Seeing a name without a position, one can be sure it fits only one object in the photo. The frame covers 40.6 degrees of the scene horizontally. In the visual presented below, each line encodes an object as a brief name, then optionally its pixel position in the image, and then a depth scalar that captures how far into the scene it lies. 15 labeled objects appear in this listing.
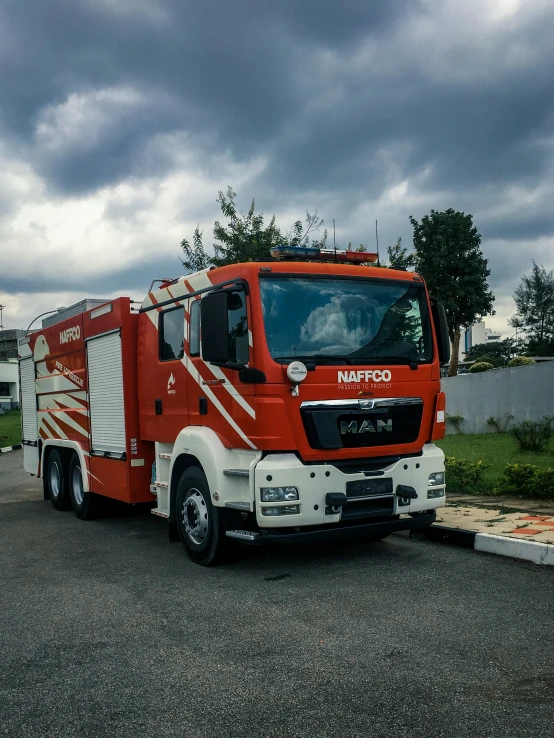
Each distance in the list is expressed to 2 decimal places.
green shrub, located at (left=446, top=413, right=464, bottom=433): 21.06
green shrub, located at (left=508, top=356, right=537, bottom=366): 25.02
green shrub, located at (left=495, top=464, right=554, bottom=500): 9.27
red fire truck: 6.33
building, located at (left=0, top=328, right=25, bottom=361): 95.88
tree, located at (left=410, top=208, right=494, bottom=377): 38.84
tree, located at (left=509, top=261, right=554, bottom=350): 60.69
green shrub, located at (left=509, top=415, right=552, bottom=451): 14.05
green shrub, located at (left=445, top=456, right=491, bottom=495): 10.31
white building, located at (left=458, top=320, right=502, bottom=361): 91.96
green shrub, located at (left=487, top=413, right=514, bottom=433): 19.39
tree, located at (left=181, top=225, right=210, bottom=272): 20.92
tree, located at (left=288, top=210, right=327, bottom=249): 19.68
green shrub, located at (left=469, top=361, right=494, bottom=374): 28.11
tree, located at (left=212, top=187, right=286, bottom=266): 20.05
